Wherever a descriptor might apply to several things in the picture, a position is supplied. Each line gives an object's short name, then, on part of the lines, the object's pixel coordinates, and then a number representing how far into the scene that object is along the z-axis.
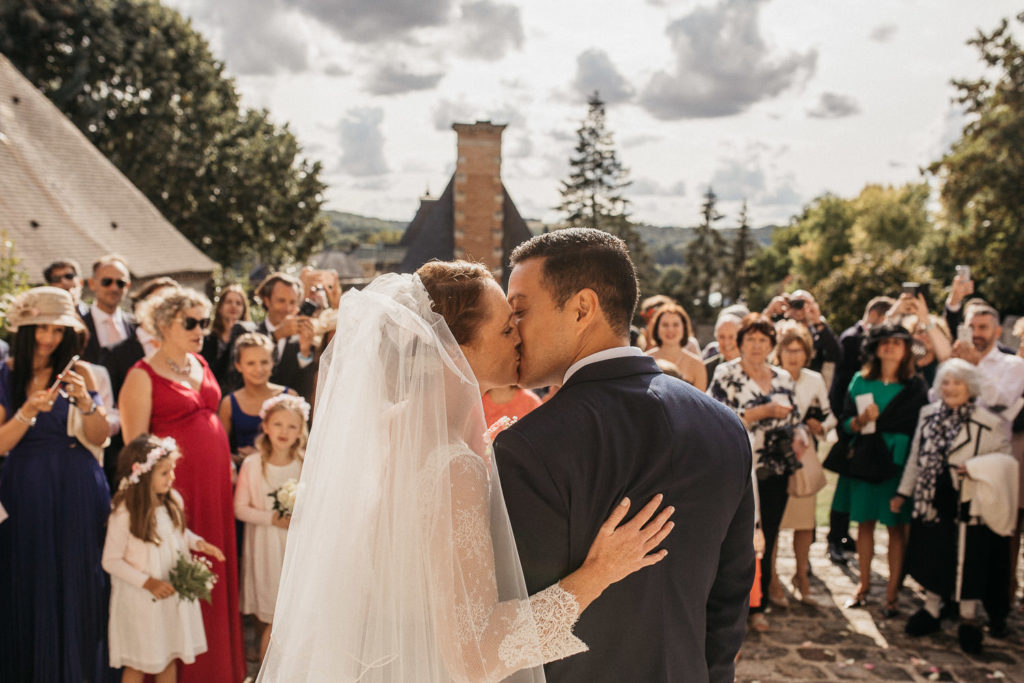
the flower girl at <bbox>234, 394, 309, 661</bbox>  4.81
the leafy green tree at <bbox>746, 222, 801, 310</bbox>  71.56
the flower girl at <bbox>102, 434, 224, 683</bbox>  4.00
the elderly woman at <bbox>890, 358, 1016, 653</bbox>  5.48
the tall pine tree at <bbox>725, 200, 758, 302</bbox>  57.81
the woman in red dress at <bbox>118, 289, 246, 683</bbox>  4.38
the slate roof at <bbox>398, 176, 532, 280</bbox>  18.84
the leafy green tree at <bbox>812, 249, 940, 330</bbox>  29.95
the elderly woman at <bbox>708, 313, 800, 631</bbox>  5.60
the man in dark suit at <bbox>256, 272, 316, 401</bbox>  5.96
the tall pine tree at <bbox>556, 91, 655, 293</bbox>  36.59
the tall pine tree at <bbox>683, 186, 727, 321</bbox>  55.81
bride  1.95
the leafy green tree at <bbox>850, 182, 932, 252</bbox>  56.81
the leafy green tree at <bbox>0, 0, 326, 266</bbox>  24.11
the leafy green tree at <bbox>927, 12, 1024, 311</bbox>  21.47
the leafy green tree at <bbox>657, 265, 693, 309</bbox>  56.97
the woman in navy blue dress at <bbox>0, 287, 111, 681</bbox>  4.07
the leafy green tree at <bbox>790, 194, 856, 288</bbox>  63.25
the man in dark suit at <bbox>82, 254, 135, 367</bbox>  6.25
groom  1.94
